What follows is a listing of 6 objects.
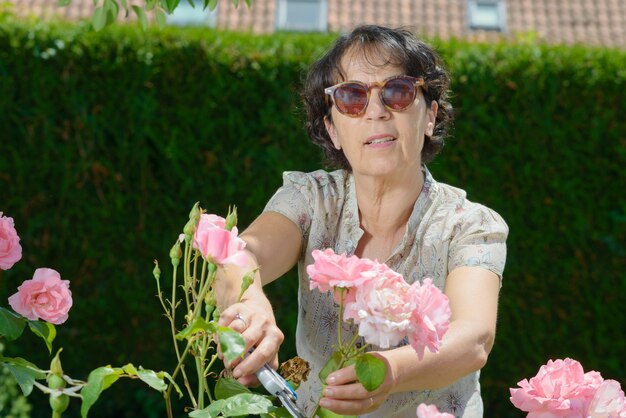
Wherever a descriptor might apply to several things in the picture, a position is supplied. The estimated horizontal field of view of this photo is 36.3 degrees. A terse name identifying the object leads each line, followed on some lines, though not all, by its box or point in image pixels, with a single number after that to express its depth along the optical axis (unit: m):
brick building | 16.28
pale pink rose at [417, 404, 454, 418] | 1.39
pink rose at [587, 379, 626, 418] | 1.62
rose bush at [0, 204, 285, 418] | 1.57
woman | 2.38
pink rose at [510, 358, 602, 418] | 1.65
